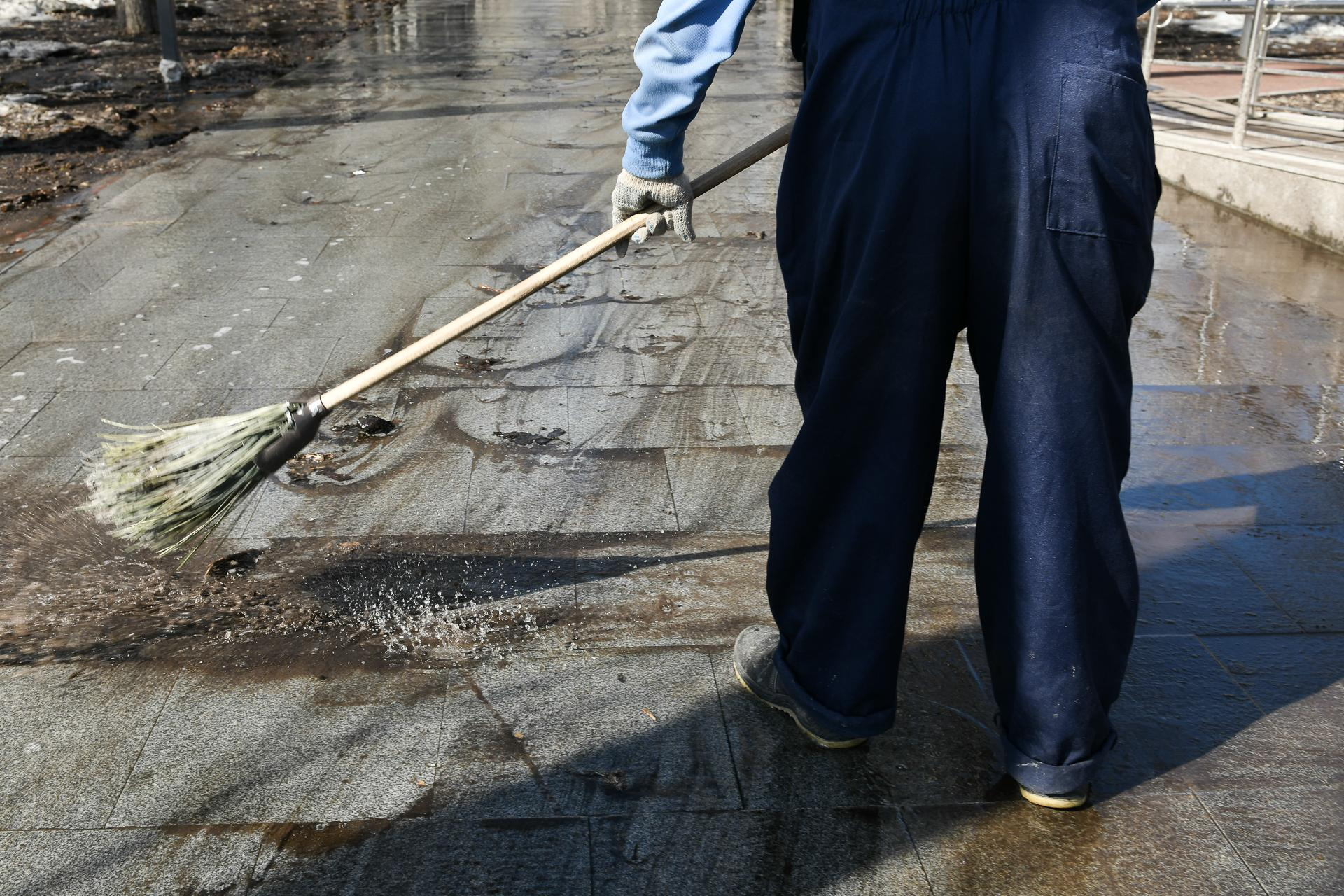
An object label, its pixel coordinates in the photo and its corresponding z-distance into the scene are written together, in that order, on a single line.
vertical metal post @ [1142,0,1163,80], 8.32
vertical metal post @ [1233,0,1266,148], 7.10
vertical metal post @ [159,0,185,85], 10.54
